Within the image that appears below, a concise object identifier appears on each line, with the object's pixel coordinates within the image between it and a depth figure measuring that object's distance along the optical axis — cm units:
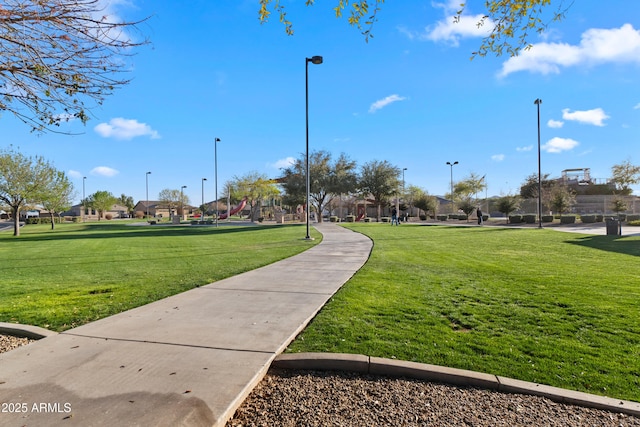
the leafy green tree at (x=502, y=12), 395
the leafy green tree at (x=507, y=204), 4125
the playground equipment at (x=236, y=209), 6162
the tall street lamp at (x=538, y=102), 2781
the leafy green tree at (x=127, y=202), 11828
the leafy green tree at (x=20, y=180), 2755
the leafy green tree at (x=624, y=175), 5306
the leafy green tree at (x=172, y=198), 8400
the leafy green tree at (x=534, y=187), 4876
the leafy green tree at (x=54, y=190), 3042
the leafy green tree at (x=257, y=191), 5591
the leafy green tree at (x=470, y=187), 6431
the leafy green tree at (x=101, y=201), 8819
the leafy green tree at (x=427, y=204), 5362
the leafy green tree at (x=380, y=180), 4778
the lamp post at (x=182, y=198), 8644
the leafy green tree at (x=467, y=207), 4691
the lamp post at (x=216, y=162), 3650
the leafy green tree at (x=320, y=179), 3759
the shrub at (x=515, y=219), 3719
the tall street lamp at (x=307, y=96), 1827
